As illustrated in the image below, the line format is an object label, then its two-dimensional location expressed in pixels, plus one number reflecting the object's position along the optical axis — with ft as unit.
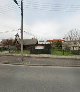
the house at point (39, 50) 54.99
